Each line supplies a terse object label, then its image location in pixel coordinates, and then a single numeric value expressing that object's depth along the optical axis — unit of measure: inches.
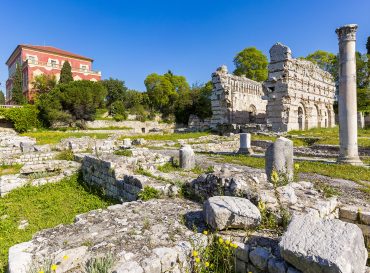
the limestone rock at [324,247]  95.7
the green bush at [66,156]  471.7
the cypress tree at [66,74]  1545.3
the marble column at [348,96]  416.5
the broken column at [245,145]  561.8
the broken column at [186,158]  370.8
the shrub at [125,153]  420.2
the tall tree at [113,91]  1660.9
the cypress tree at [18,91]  1559.3
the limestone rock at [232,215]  141.8
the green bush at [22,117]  1174.3
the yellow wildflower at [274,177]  151.0
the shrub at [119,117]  1472.8
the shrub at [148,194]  231.5
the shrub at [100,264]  110.9
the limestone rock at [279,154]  302.2
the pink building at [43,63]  1630.2
